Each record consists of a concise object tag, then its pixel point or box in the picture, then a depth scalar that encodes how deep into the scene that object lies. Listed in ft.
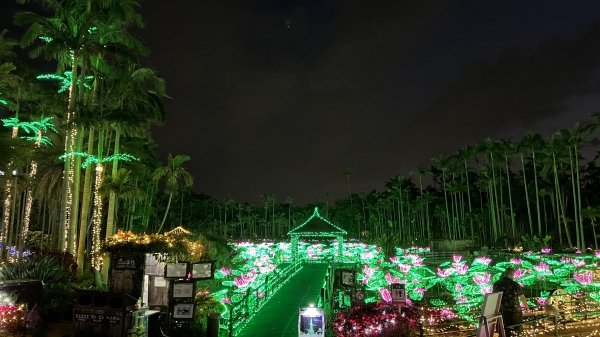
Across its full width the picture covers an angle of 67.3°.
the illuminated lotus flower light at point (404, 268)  81.90
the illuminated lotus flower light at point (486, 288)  64.80
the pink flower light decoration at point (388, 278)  75.54
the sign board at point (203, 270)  37.83
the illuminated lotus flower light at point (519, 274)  70.28
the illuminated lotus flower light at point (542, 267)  71.87
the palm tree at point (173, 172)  106.93
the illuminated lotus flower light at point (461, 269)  77.05
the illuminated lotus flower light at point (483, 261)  87.76
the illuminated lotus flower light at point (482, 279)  67.92
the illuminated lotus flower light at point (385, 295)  49.54
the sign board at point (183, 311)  35.65
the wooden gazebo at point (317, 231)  109.40
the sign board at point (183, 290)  36.17
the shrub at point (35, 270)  44.50
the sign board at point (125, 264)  42.24
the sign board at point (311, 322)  31.24
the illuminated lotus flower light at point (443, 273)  77.79
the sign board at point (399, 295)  32.78
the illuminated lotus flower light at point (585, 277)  61.00
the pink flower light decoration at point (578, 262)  73.10
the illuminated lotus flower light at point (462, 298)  64.18
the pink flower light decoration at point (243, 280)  73.41
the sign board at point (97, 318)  28.48
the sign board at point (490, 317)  22.31
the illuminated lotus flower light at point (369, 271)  81.05
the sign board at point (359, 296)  35.42
